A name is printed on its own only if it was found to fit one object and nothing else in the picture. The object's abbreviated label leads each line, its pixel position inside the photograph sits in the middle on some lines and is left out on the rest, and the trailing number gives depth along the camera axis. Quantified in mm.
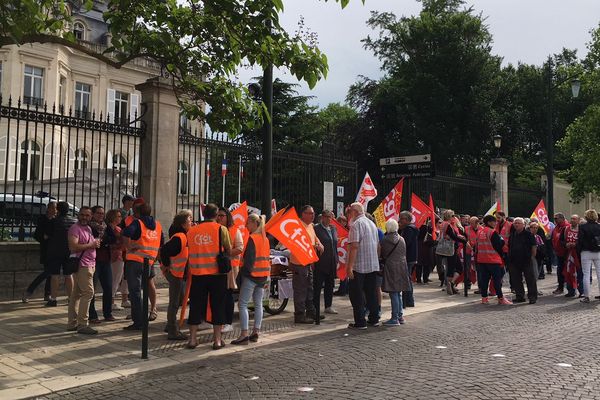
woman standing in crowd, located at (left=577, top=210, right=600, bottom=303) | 11477
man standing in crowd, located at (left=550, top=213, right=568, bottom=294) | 12648
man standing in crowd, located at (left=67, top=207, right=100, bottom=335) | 7663
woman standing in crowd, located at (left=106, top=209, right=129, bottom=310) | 8633
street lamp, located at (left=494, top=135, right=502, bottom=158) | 22819
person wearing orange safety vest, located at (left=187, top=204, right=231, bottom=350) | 6945
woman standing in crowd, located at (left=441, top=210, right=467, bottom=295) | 12289
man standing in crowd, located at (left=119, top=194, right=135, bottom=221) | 9656
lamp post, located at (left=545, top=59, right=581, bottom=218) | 24572
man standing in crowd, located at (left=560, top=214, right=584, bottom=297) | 12258
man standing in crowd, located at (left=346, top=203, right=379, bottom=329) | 8492
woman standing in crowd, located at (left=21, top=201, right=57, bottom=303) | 9609
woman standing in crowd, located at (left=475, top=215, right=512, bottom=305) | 11008
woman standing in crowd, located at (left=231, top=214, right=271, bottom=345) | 7430
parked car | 10289
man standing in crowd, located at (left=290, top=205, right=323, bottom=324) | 8805
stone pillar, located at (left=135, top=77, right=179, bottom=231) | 12117
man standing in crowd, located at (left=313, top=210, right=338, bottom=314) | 9078
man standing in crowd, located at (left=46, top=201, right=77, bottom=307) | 9180
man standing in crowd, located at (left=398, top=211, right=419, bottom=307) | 11281
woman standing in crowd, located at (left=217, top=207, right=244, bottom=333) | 7312
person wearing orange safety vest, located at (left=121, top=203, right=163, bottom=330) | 7883
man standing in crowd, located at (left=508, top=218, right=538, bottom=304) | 11430
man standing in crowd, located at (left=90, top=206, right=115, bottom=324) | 8547
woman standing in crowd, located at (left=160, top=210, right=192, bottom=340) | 7312
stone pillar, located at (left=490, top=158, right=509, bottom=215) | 23203
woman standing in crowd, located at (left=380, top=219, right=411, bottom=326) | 8867
